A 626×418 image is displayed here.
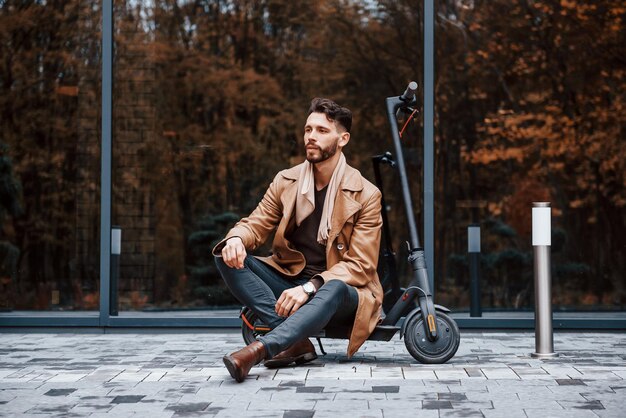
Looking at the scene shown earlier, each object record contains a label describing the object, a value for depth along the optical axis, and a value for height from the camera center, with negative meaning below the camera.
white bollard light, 6.49 -0.39
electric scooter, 6.06 -0.60
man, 5.88 -0.15
